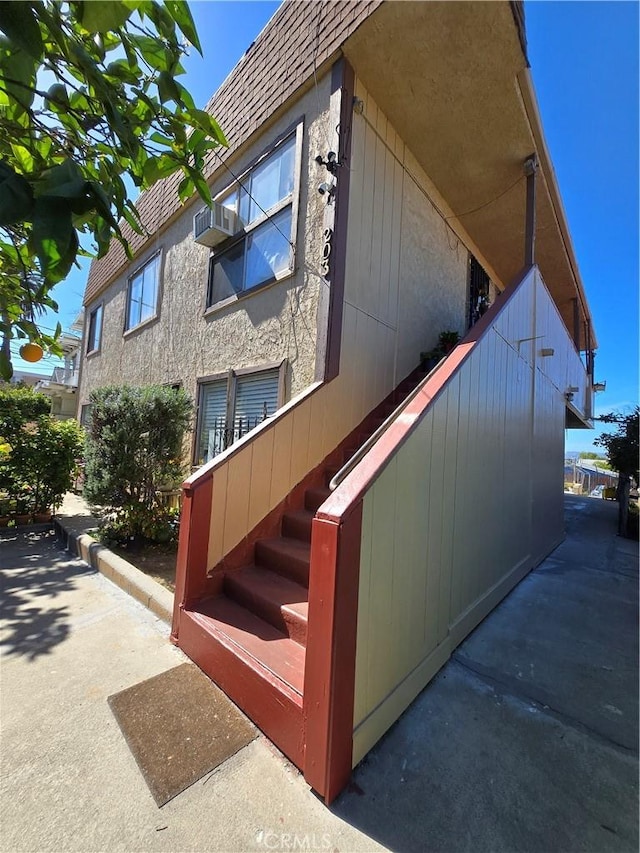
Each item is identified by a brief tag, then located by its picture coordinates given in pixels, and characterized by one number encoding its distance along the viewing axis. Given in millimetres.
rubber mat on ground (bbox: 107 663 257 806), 1866
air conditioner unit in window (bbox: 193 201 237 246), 5582
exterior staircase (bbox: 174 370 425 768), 2068
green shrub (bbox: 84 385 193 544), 4688
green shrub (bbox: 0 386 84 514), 6105
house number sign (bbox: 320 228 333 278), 4112
